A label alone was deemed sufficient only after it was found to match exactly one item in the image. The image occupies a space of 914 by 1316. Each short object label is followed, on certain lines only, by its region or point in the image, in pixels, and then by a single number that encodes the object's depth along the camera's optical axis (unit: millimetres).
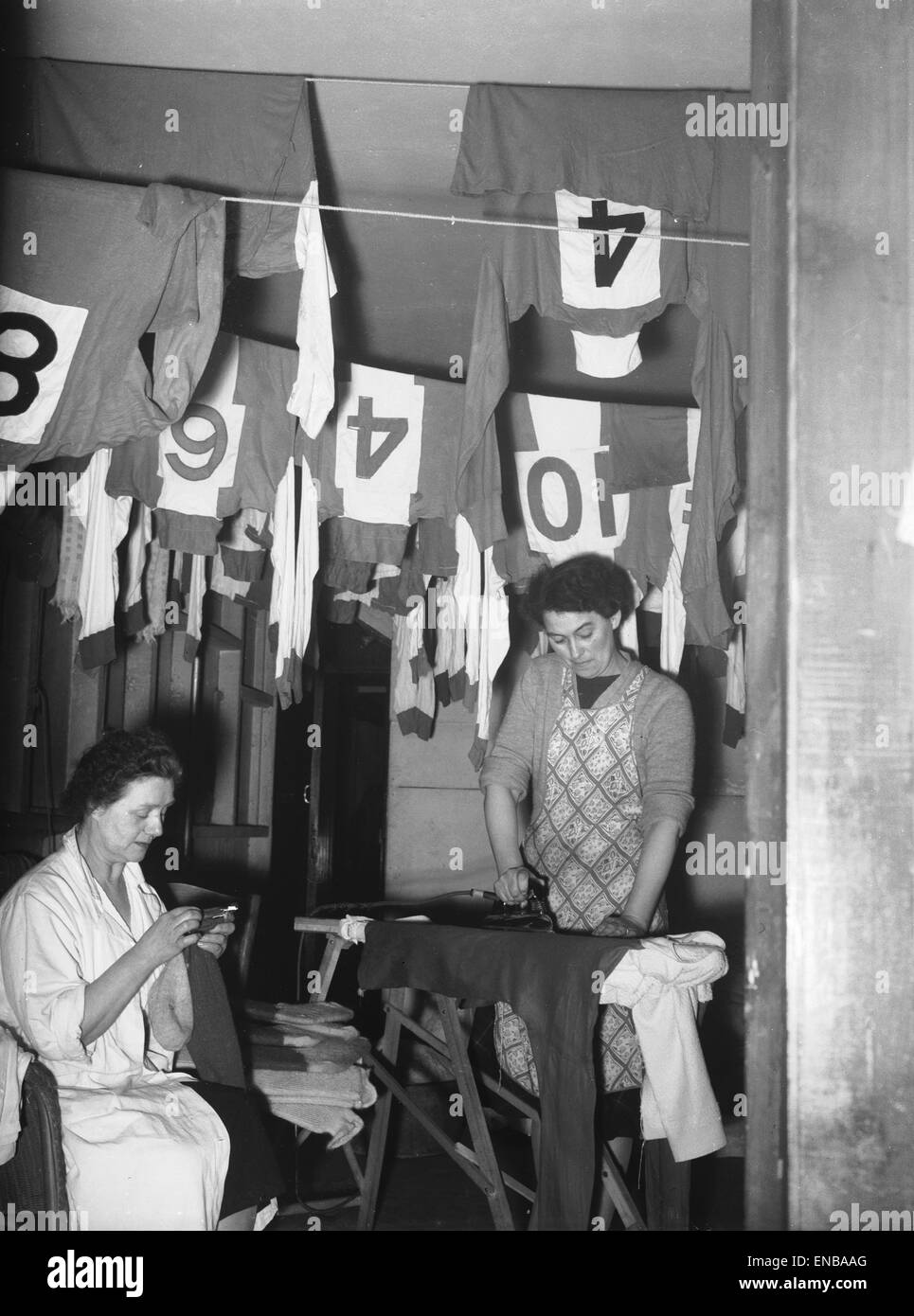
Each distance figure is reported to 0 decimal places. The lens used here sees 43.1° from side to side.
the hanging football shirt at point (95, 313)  3727
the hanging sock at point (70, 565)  5680
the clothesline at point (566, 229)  4082
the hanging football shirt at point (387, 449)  5281
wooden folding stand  3207
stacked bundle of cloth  3658
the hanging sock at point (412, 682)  7670
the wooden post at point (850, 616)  1909
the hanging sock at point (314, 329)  4027
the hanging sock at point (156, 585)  6461
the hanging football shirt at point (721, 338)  4340
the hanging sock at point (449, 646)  7103
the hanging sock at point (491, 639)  6438
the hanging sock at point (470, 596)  6242
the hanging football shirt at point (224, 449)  5062
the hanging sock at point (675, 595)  5809
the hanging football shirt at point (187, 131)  4156
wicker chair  2703
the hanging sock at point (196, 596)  6711
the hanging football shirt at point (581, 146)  4309
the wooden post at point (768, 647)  1952
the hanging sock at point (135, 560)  5871
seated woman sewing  2805
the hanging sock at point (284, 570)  5441
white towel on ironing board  2910
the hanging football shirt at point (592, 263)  4383
